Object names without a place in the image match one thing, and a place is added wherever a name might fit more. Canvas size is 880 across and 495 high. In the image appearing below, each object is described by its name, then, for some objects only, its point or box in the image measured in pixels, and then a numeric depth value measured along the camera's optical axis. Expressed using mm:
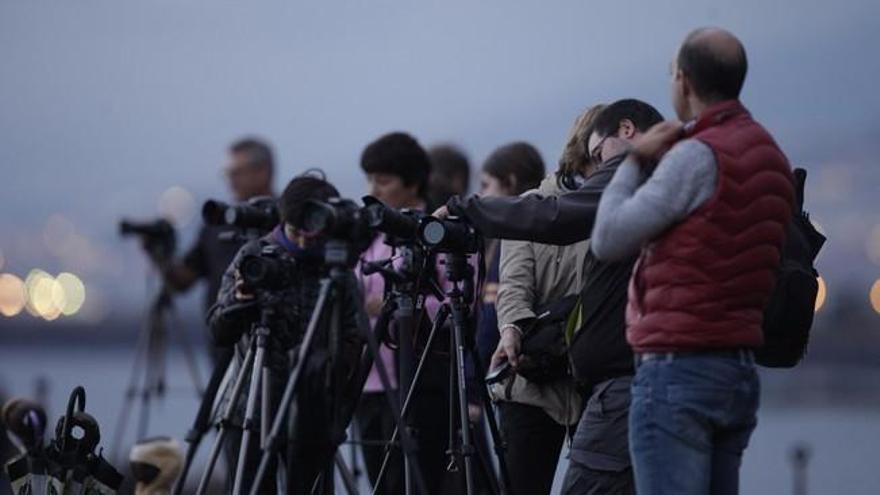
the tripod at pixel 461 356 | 11625
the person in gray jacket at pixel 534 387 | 12242
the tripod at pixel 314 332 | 10437
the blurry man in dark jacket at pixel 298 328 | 10719
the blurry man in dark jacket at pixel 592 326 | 10805
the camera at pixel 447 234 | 11219
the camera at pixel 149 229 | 18219
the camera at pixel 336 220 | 10383
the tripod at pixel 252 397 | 11453
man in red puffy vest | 9336
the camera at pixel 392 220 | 10836
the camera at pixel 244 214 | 12992
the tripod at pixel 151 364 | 19422
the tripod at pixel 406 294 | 11750
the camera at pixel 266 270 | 11141
